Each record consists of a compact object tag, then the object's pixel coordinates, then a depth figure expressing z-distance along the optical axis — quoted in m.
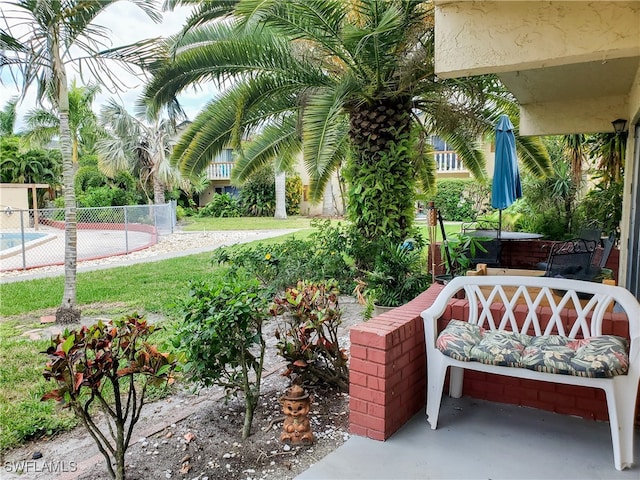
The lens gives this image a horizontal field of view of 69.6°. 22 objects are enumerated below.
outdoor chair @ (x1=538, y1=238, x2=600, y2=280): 5.12
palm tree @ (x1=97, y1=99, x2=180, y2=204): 24.83
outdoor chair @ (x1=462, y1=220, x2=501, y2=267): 7.47
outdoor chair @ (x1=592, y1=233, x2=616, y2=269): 5.80
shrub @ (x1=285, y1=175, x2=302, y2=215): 29.59
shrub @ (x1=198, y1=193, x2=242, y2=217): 29.72
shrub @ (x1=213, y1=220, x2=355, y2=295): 6.83
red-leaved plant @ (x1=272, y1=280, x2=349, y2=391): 3.88
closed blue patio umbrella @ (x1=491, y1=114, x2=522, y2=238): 7.70
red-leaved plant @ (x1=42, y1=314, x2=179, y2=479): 2.65
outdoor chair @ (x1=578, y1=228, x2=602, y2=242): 7.27
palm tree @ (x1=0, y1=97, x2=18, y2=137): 30.10
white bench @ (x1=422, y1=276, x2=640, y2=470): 2.45
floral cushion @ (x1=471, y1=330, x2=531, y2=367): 2.66
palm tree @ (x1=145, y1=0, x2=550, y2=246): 6.28
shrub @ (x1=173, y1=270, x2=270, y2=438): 3.20
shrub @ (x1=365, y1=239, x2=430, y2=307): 6.03
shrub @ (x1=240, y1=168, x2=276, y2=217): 29.34
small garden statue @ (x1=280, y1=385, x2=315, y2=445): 3.21
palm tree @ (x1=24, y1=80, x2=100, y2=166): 23.36
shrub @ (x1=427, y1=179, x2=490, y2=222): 20.89
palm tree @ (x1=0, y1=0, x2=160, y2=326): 6.63
